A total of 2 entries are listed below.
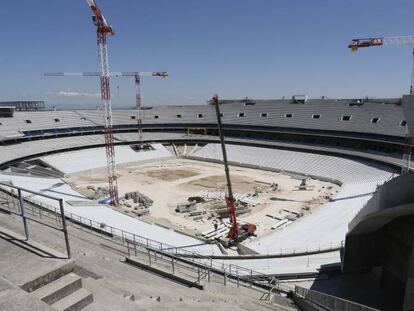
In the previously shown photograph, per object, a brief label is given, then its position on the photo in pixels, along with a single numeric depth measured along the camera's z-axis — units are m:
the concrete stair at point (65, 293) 4.62
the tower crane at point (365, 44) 64.19
